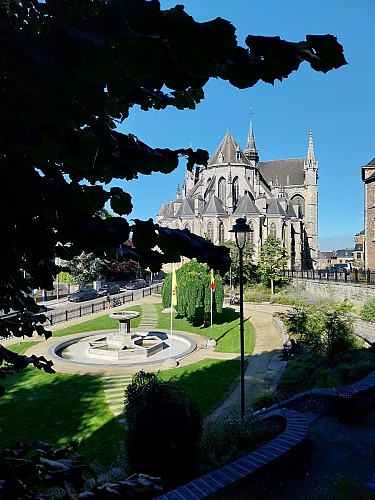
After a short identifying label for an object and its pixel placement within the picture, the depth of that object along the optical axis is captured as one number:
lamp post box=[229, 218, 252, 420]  10.06
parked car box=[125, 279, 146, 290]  50.80
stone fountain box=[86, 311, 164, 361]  18.91
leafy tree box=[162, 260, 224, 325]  24.15
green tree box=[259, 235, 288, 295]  42.50
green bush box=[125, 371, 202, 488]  5.89
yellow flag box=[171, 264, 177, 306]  21.49
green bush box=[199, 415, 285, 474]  6.36
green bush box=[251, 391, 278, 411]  10.52
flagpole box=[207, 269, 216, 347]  21.08
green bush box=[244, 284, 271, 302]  36.88
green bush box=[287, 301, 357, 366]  15.36
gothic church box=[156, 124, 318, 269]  56.91
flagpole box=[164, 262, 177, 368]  17.19
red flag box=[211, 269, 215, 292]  22.46
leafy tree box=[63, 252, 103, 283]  48.53
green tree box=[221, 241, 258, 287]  42.53
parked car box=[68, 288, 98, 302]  39.31
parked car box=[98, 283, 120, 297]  43.59
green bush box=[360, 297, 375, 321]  20.93
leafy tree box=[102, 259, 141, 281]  53.97
